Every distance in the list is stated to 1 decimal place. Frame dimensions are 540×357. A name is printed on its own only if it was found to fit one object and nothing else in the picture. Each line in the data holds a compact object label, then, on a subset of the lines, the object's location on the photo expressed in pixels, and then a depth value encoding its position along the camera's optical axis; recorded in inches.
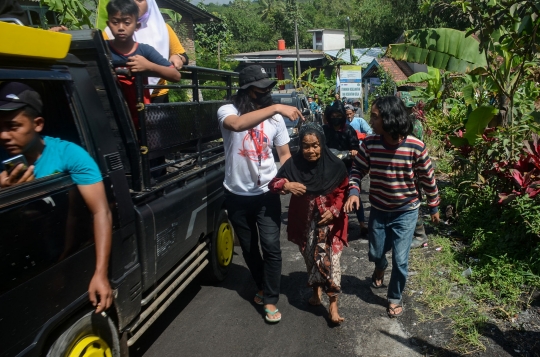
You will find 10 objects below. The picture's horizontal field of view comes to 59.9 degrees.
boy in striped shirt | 149.3
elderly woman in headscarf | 146.9
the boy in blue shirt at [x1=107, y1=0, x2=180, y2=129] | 137.0
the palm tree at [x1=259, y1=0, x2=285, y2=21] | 2484.0
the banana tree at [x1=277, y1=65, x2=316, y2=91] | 878.4
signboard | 592.1
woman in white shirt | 145.6
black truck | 84.2
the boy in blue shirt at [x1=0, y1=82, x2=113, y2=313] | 86.9
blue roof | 1226.6
